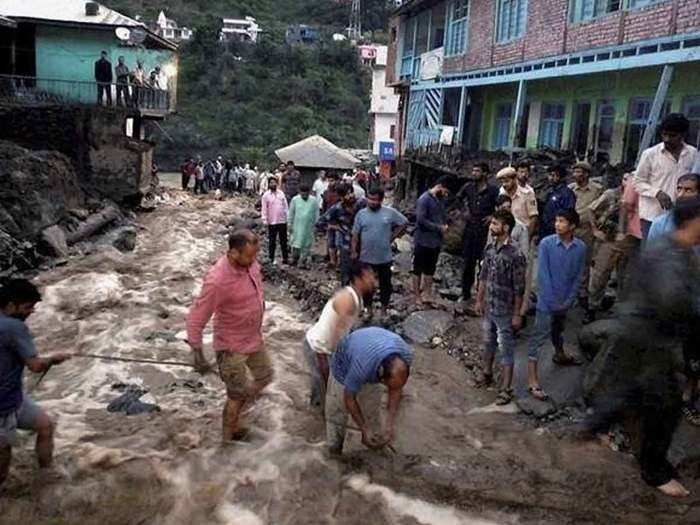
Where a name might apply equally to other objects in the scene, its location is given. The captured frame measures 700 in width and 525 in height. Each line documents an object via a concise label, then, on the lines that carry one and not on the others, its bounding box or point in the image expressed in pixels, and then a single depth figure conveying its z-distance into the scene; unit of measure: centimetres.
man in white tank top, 486
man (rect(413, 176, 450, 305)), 861
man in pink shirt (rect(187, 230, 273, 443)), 499
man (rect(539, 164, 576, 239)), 758
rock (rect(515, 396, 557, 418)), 619
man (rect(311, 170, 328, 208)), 1410
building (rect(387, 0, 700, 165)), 1088
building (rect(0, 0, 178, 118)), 2109
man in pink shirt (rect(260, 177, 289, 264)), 1212
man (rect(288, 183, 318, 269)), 1170
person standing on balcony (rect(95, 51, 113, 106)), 2036
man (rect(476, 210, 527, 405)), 618
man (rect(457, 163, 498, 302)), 830
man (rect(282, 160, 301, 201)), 1612
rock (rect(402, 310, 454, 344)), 845
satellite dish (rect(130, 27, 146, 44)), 2105
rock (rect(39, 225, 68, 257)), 1334
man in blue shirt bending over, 459
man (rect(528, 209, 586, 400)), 610
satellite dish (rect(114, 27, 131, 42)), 2148
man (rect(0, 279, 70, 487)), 420
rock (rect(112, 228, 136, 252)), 1544
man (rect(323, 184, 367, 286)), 996
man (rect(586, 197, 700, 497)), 394
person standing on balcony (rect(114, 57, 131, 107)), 2047
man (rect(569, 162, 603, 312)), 780
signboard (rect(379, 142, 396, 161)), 2945
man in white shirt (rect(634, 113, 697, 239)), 571
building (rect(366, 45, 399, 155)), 4344
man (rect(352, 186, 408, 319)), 828
